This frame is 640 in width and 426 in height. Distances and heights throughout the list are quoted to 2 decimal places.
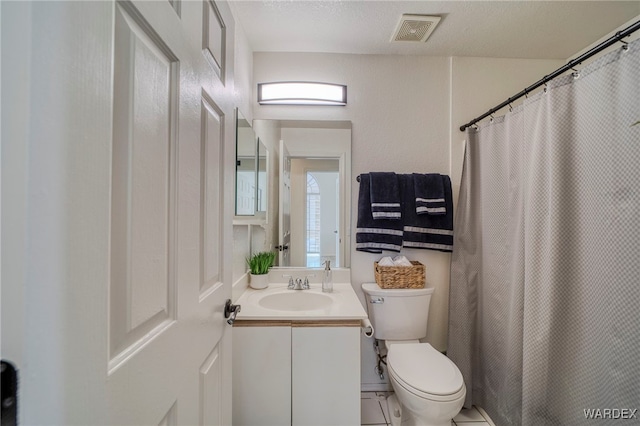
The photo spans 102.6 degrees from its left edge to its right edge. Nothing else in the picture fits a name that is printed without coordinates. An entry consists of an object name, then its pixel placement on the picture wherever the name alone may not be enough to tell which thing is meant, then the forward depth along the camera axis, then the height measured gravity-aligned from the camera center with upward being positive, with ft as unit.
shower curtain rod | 2.90 +2.05
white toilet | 3.79 -2.56
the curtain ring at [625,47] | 2.97 +1.95
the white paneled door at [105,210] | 0.84 +0.01
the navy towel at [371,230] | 5.56 -0.37
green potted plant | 5.23 -1.17
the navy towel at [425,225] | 5.64 -0.26
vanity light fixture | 5.57 +2.62
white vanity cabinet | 3.97 -2.50
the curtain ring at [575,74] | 3.50 +1.93
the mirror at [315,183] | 5.81 +0.67
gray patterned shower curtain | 3.03 -0.58
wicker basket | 5.33 -1.33
